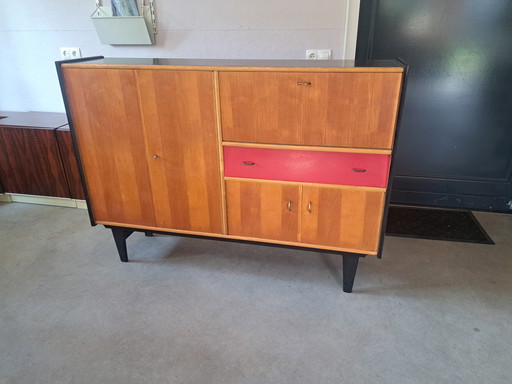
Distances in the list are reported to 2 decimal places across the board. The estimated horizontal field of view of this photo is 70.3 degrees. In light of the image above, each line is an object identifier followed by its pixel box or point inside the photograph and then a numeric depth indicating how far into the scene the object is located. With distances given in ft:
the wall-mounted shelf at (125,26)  7.63
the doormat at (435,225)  7.74
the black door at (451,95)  7.27
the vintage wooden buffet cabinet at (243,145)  4.96
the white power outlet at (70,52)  8.49
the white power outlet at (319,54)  7.30
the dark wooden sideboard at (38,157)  8.23
